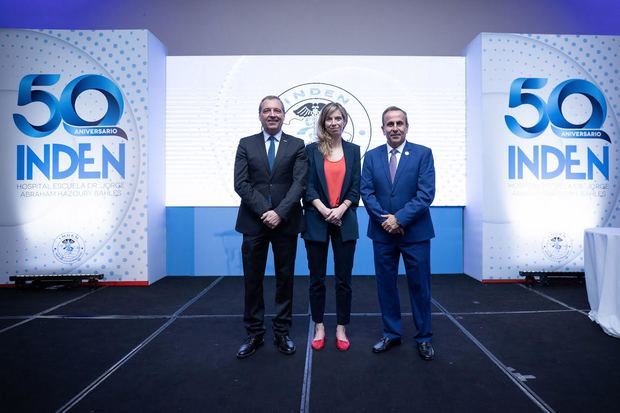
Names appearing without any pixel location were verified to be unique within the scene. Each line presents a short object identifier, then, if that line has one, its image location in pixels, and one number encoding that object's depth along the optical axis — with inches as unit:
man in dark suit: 92.6
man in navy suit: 90.4
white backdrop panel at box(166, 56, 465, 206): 181.6
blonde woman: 93.2
